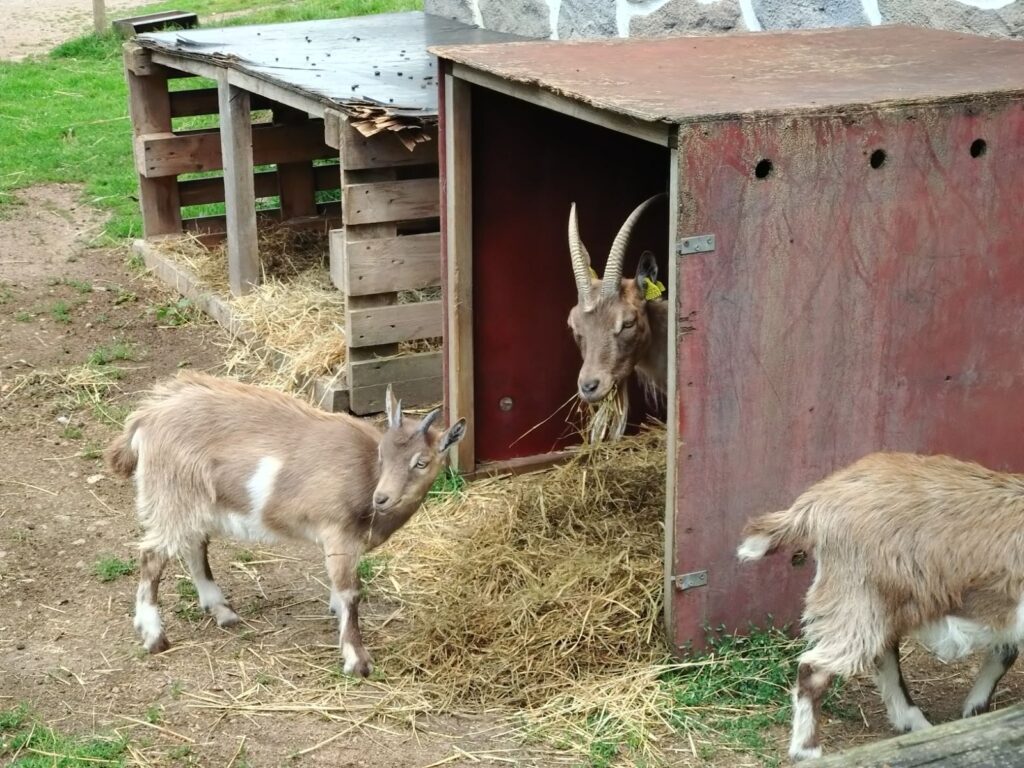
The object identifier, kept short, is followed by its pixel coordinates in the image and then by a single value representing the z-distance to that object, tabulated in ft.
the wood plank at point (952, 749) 9.70
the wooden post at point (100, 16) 54.13
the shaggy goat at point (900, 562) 12.63
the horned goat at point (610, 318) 17.54
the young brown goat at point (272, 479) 15.78
